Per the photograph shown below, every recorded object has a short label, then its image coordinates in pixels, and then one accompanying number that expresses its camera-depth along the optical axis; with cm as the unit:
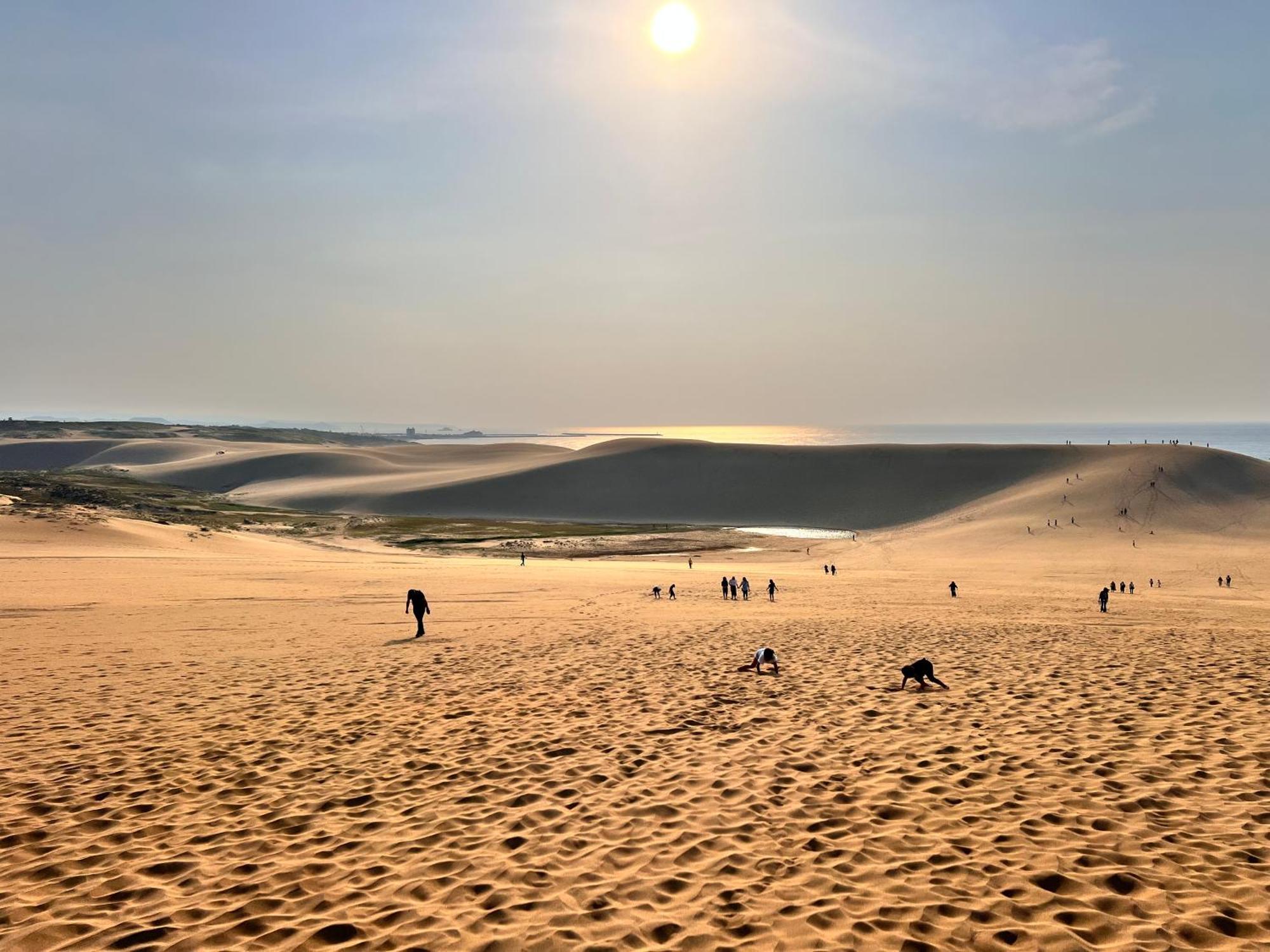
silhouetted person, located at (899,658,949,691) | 1305
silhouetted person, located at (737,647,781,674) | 1429
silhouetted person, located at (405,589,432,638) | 1889
